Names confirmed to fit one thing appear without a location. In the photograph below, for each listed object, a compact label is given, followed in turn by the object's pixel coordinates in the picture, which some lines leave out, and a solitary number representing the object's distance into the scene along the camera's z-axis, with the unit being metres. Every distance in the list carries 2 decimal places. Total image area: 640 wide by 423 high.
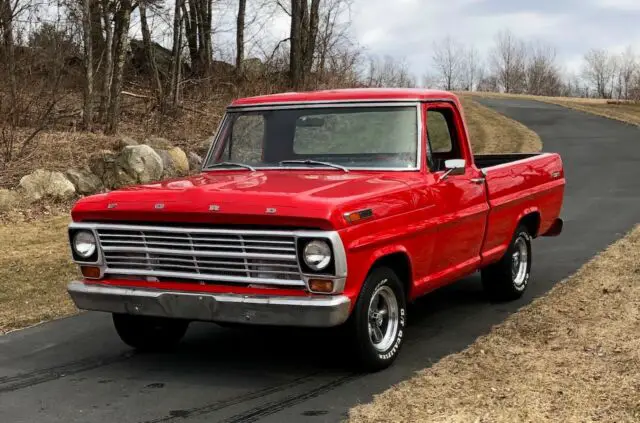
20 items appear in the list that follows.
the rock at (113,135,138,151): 16.66
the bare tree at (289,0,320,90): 27.23
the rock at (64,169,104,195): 14.81
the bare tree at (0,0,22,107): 16.55
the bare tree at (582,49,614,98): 111.00
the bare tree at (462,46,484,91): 106.58
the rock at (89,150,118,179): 15.40
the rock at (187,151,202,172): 17.34
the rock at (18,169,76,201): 14.05
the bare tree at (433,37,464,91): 105.80
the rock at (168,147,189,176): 16.75
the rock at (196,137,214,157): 18.73
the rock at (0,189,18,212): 13.46
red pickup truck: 4.80
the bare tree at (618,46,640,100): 105.60
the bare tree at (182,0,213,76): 25.69
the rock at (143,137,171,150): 17.59
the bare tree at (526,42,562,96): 104.62
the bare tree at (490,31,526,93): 105.00
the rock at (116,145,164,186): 15.41
